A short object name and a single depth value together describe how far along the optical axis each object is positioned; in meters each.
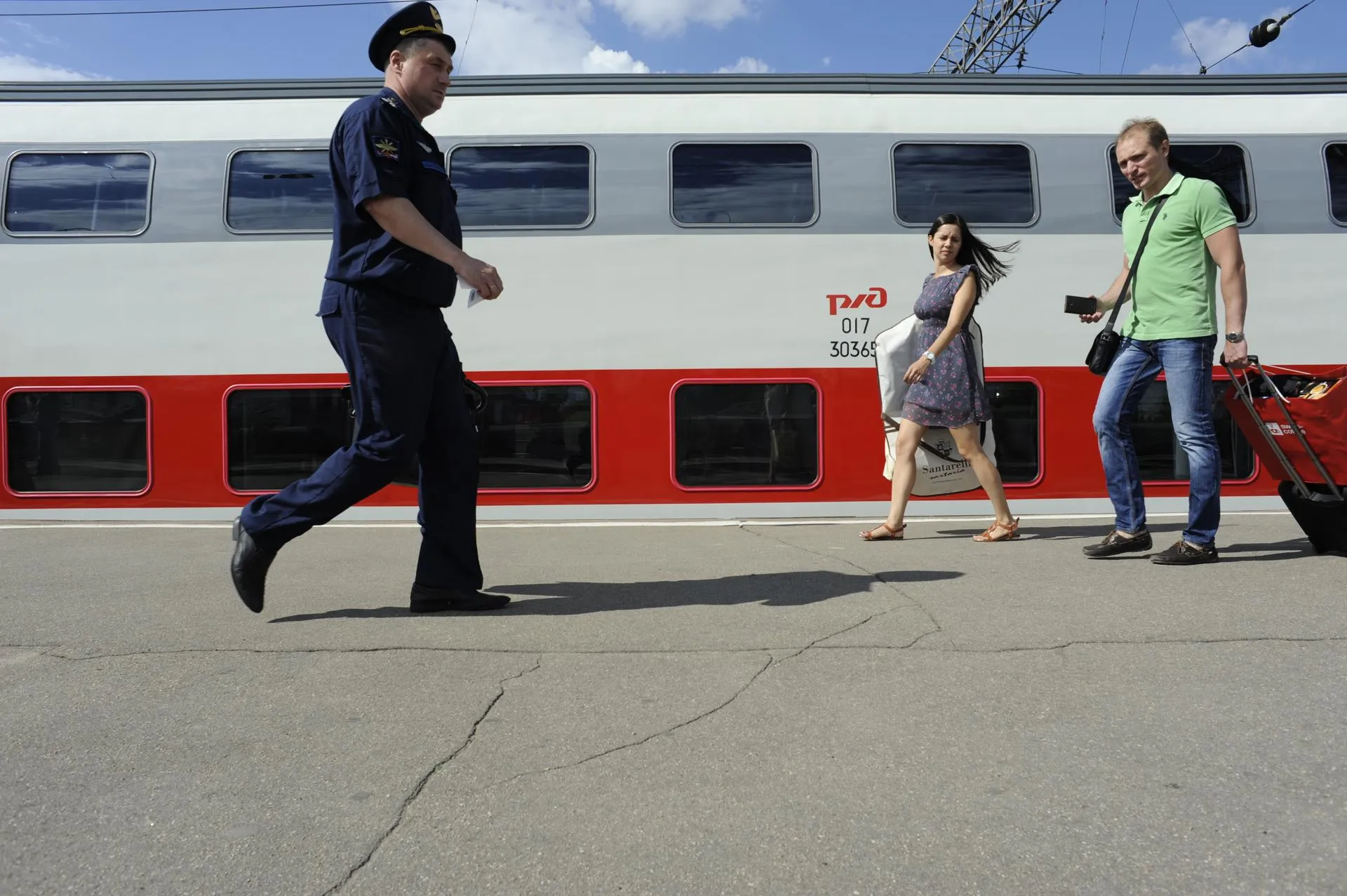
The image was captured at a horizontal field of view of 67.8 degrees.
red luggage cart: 4.47
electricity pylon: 24.67
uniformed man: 3.38
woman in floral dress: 5.45
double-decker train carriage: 6.20
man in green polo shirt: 4.46
